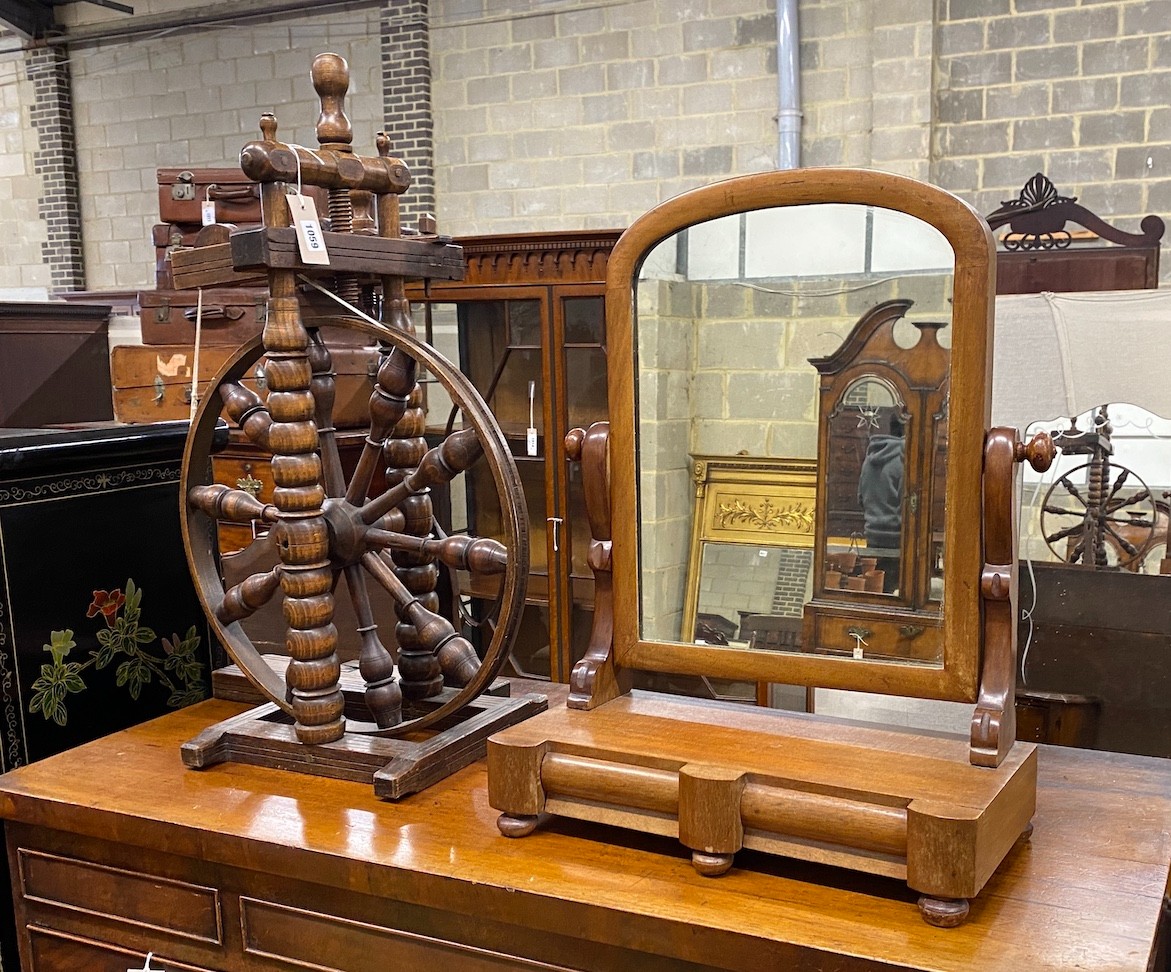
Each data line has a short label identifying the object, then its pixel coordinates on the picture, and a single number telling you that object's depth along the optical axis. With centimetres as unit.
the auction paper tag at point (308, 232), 136
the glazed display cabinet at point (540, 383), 417
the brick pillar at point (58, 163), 748
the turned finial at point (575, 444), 142
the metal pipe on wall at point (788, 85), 498
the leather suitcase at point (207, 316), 398
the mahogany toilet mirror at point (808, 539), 113
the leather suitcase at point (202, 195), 402
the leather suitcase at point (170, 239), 404
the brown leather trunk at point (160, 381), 403
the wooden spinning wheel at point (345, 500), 139
